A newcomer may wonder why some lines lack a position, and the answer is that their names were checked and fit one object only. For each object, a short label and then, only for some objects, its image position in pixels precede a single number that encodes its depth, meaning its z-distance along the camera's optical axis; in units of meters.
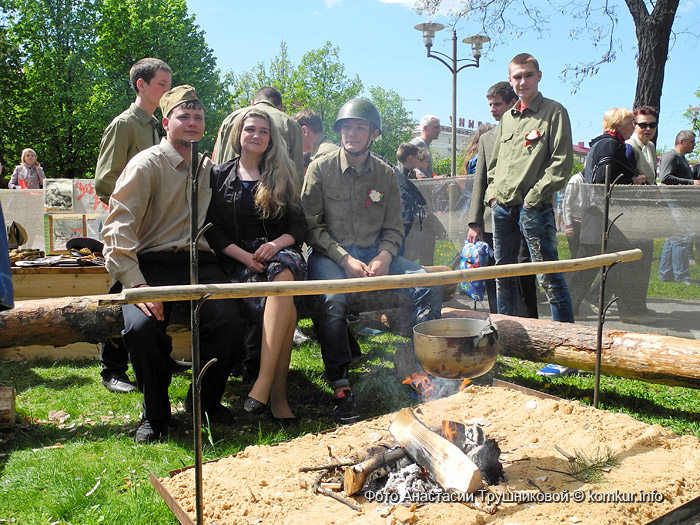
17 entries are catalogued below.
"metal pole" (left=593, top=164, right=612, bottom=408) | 3.37
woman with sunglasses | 6.18
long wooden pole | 2.01
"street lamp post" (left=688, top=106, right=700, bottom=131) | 24.16
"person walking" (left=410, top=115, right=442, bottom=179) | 7.94
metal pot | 2.66
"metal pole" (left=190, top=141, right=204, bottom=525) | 2.02
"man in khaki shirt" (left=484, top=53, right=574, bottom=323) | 4.66
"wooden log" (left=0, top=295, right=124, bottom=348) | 3.92
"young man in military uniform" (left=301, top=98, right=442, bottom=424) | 4.38
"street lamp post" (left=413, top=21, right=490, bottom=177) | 13.14
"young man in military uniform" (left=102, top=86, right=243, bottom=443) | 3.39
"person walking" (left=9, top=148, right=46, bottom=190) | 12.37
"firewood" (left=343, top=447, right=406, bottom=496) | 2.62
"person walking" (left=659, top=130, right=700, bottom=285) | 5.57
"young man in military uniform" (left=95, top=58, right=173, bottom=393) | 4.41
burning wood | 2.53
